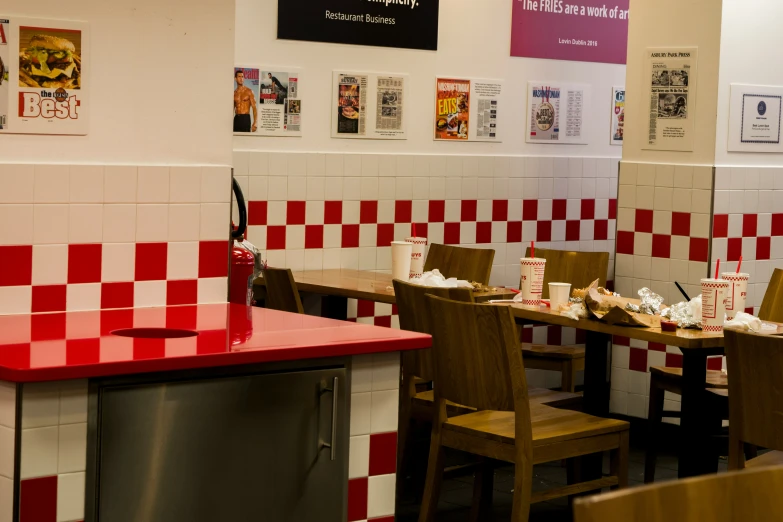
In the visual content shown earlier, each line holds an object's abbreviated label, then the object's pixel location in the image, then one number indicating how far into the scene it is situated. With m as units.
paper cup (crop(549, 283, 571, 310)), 4.47
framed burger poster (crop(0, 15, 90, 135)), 3.16
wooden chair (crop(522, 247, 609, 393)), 5.43
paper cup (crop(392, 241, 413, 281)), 5.09
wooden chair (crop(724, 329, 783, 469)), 3.31
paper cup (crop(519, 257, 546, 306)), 4.59
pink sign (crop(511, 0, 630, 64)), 6.42
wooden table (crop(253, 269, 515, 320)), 4.91
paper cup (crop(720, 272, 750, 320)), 4.16
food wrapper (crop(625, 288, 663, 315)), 4.35
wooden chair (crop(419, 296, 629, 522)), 3.67
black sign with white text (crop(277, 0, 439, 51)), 5.58
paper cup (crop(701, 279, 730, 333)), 4.02
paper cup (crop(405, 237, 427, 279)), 5.18
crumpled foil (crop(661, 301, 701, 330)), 4.07
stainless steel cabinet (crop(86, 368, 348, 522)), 2.63
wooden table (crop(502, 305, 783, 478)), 3.89
